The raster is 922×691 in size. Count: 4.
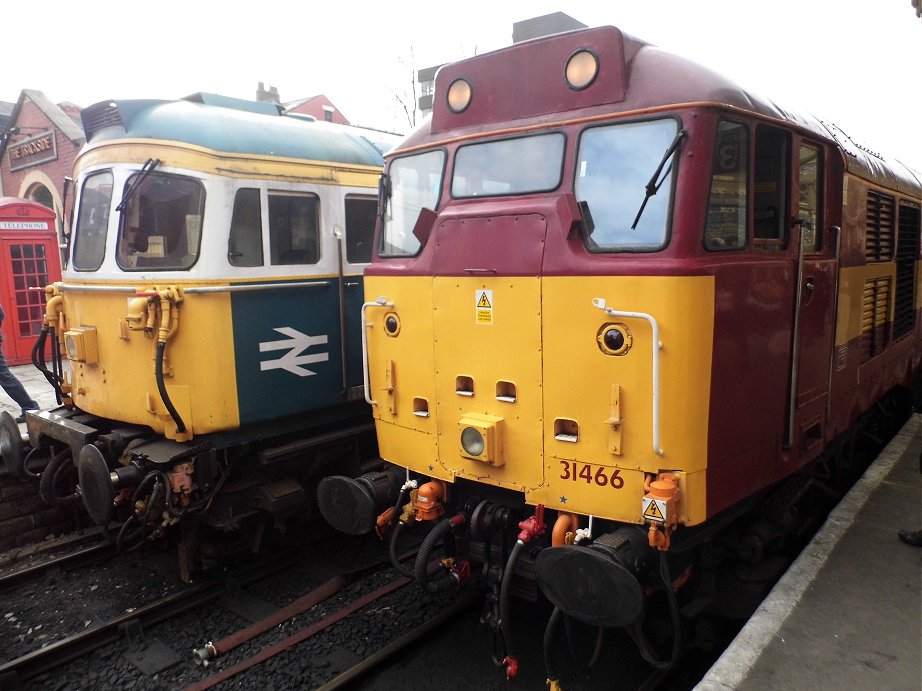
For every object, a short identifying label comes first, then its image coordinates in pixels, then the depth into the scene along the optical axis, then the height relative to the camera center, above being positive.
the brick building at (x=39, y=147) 15.27 +2.80
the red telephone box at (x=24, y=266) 11.48 +0.11
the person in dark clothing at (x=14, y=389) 7.62 -1.23
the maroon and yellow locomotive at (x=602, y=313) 3.27 -0.29
